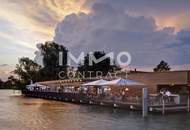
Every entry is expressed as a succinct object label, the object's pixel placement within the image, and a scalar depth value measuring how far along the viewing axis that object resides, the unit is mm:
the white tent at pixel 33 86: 40085
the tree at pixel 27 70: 57456
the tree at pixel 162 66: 60051
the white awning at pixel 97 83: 20540
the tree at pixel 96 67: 52996
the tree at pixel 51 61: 56825
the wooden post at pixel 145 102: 13092
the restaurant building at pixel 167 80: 18744
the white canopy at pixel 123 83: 17997
